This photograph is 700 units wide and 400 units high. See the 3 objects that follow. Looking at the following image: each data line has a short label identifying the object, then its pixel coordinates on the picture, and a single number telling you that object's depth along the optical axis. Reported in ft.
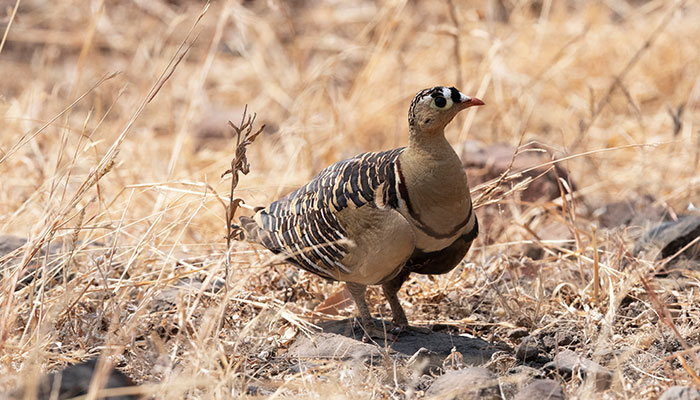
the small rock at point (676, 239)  20.97
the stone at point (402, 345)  16.74
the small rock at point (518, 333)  18.33
